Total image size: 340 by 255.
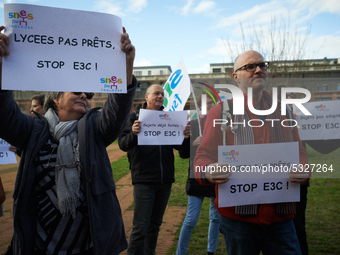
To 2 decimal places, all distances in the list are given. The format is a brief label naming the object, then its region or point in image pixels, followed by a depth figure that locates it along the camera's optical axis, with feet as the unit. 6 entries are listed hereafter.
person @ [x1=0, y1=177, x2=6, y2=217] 7.47
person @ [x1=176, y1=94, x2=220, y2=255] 11.77
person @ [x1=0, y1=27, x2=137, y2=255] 6.25
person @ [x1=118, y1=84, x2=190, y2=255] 10.78
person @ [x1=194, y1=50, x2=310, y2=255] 6.89
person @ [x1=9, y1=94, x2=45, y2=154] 12.83
